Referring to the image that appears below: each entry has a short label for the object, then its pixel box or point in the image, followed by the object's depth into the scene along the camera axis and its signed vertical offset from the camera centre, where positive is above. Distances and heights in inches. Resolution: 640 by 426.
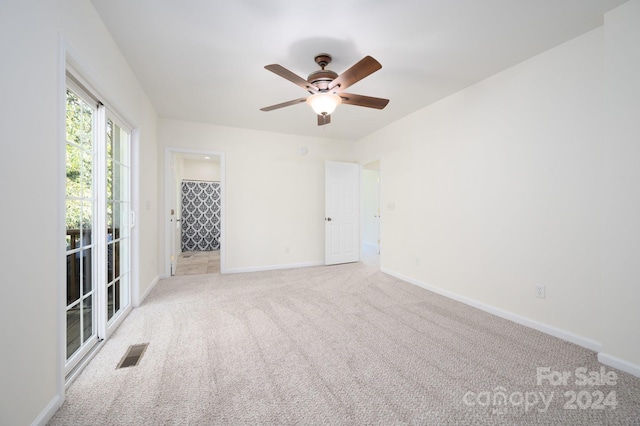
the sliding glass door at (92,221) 71.2 -2.2
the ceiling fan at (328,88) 84.2 +43.2
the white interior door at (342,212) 205.5 +0.4
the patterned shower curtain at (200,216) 280.2 -2.8
